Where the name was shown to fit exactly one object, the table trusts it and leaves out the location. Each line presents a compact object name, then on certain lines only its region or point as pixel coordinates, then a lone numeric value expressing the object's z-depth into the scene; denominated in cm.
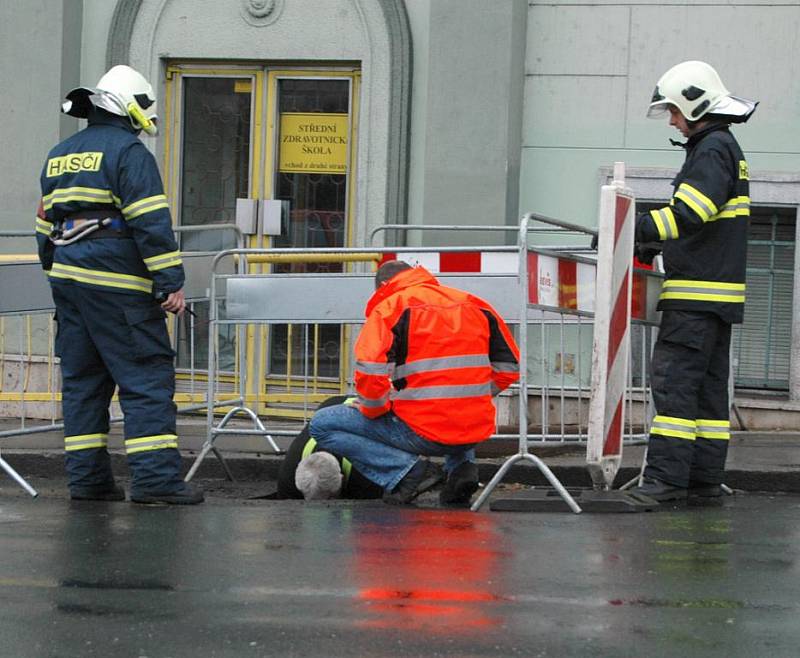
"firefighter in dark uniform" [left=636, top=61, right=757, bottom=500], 1360
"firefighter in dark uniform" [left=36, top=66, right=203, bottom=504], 1322
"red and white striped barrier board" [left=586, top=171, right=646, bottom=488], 1301
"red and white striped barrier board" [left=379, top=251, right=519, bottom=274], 1608
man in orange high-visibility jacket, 1365
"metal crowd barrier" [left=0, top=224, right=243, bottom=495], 1567
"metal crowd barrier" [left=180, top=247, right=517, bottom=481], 1612
